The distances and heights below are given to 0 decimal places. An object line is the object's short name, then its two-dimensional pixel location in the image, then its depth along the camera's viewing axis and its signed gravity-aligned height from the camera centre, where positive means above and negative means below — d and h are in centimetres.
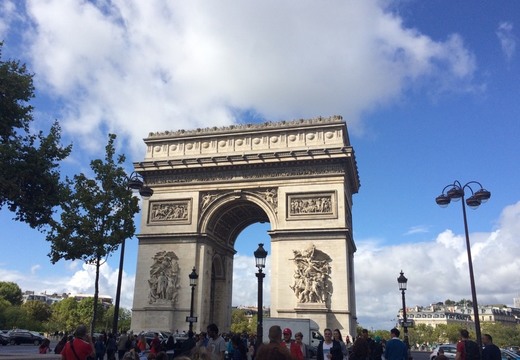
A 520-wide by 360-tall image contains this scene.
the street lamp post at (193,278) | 2294 +194
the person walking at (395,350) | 899 -49
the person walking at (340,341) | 920 -36
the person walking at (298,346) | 812 -41
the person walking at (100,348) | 1592 -95
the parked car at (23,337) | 3500 -144
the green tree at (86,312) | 8339 +104
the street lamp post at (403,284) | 2029 +160
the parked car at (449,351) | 1967 -114
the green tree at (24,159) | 1572 +512
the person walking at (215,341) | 876 -38
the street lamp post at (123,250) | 1559 +228
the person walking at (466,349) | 919 -47
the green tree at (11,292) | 8119 +415
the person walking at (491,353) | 913 -53
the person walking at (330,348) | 883 -48
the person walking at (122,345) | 1506 -79
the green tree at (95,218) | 2084 +430
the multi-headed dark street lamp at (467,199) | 1471 +386
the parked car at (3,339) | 3353 -151
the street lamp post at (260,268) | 1277 +146
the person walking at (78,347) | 655 -39
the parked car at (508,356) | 1715 -111
